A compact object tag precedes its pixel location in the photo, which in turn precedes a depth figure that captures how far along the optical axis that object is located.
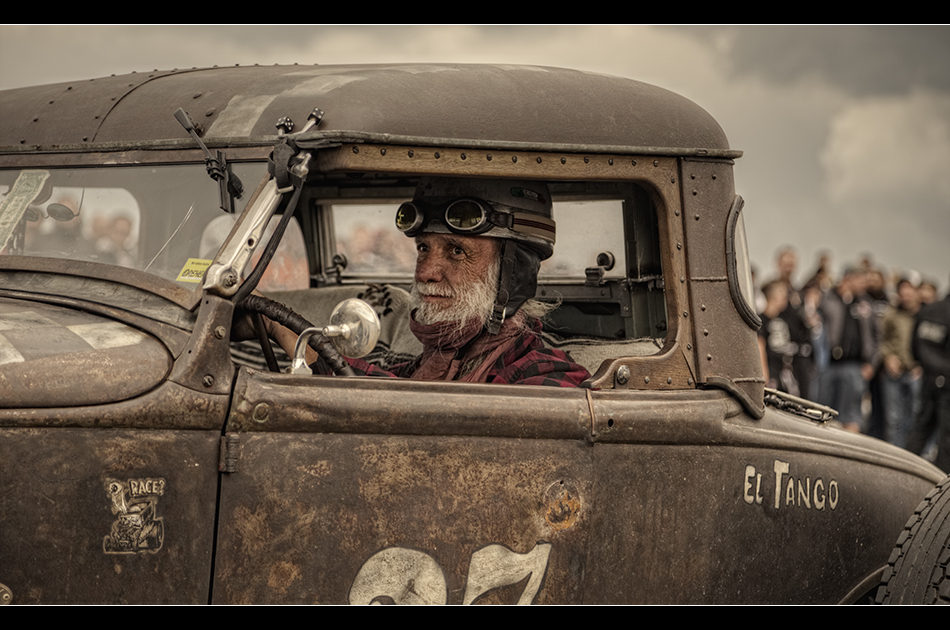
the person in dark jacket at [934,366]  8.91
